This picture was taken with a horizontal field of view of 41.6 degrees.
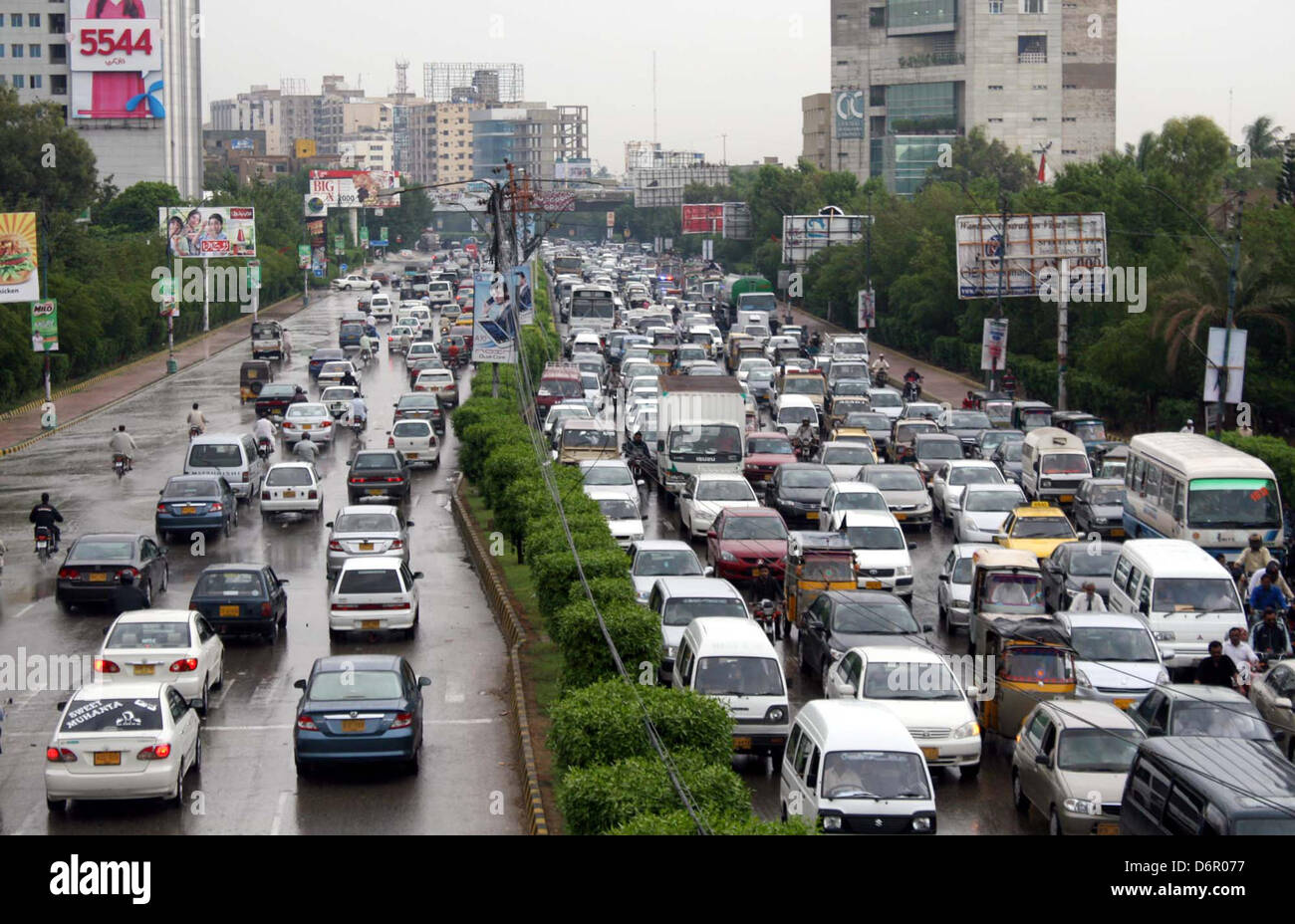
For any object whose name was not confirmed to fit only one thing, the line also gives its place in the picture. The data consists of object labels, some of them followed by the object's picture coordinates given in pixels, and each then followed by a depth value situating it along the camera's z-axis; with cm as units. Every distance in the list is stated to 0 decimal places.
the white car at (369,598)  2527
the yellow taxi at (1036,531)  2916
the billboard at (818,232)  10369
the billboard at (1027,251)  5903
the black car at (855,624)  2147
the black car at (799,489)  3456
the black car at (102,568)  2703
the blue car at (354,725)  1753
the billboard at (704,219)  14250
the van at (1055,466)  3662
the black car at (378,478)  3891
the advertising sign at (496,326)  4159
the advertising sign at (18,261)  5094
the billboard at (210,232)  8788
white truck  3744
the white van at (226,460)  3841
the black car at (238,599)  2470
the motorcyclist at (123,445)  4347
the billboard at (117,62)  13138
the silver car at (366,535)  2953
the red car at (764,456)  3931
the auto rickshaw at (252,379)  6044
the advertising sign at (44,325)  5147
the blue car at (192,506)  3388
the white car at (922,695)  1781
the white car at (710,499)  3288
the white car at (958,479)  3500
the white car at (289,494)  3644
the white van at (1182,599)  2281
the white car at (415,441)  4441
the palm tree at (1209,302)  4366
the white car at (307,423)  4806
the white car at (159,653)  2056
